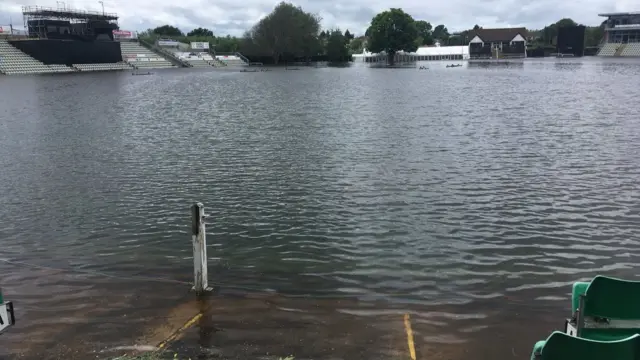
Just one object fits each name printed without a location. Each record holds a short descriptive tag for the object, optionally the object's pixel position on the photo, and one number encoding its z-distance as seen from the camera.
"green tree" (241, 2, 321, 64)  171.50
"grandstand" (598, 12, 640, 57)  192.00
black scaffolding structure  118.12
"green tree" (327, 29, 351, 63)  180.88
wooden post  8.59
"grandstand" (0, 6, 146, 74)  111.69
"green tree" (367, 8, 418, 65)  176.25
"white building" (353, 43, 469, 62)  189.00
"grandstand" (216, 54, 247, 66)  167.75
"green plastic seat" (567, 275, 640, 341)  4.81
